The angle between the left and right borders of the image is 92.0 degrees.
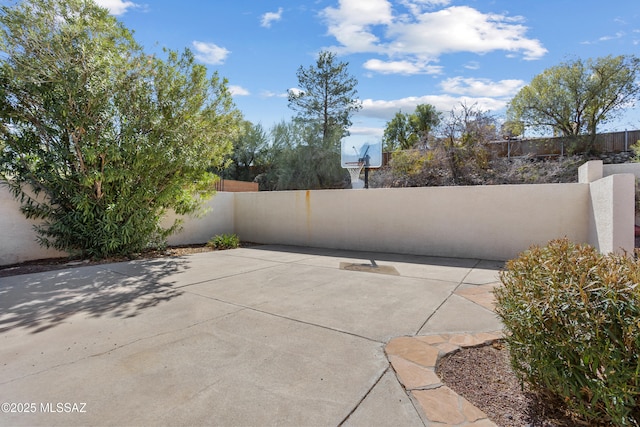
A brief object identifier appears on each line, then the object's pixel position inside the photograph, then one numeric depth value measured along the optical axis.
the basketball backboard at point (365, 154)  10.59
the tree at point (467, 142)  10.34
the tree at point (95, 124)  5.58
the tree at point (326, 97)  17.45
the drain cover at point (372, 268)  5.68
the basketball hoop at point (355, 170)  10.44
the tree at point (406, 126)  27.31
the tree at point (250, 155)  19.60
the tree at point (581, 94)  15.55
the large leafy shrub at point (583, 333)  1.36
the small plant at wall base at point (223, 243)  8.81
